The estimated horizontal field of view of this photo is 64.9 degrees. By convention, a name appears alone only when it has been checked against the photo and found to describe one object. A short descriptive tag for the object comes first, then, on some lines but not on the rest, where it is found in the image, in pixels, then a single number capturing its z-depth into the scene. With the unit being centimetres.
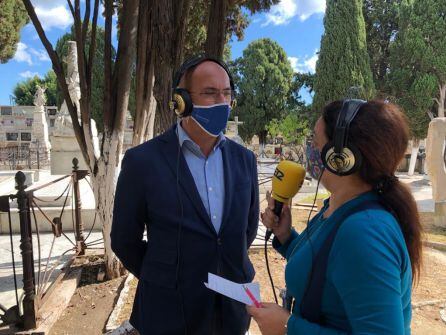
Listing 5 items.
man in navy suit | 188
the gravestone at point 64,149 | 1240
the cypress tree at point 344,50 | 2592
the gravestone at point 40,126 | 2091
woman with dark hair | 103
